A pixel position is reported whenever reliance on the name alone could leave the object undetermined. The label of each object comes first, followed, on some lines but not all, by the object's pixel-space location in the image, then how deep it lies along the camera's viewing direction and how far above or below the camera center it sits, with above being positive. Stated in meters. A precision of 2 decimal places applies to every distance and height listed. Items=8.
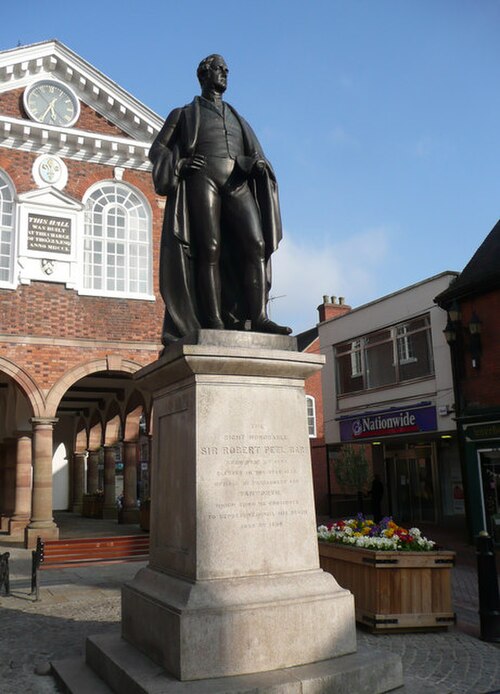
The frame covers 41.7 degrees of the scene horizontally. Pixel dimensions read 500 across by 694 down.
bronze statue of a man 5.50 +2.10
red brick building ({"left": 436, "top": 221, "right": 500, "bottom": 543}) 17.11 +2.10
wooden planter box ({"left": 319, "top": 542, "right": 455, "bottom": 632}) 6.88 -1.31
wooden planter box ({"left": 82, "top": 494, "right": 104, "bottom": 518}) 25.03 -1.11
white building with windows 20.28 +2.39
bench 14.59 -1.70
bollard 6.68 -1.32
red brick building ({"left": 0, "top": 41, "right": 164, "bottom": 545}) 17.36 +6.61
